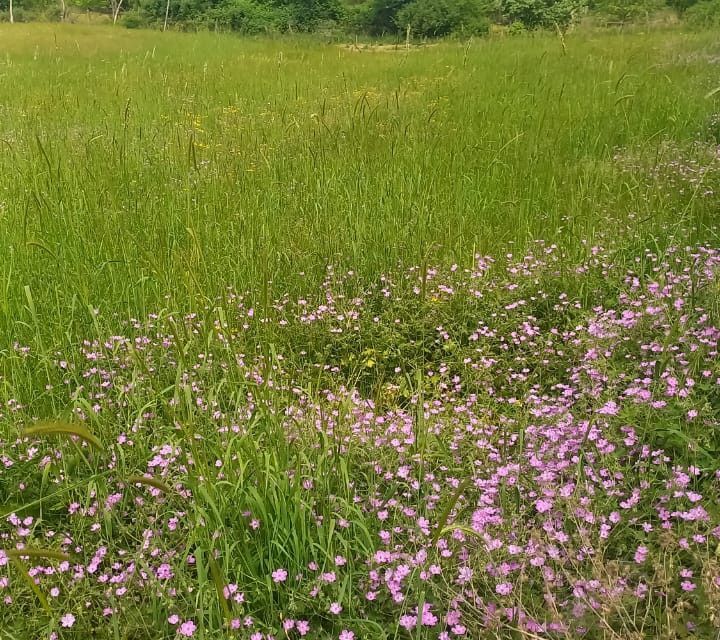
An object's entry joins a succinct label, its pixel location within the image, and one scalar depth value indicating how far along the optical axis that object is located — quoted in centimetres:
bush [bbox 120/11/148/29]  3237
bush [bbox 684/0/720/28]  1271
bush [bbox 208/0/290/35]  3119
